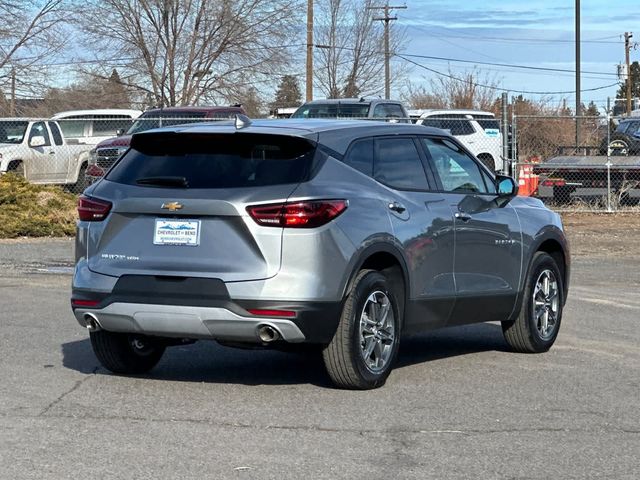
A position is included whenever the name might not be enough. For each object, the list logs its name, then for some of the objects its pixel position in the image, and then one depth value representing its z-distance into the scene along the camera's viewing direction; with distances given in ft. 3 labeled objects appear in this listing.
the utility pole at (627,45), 267.18
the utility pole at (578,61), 153.17
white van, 93.97
